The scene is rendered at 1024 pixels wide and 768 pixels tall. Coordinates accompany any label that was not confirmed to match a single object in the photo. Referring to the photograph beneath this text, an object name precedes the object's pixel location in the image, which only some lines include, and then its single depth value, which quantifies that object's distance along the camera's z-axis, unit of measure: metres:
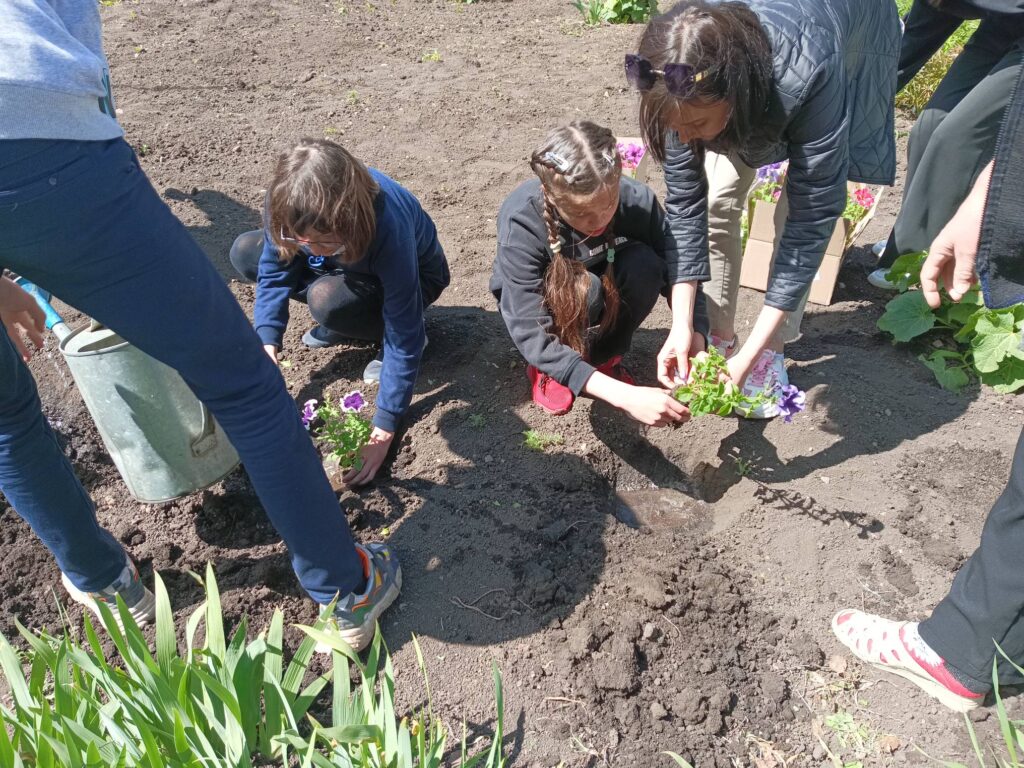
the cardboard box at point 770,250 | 3.13
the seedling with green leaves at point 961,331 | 2.78
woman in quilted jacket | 1.86
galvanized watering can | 2.05
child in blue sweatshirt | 2.19
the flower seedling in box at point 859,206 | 3.33
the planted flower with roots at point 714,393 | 2.24
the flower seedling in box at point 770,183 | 3.24
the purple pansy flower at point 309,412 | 2.50
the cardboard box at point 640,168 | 3.62
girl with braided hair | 2.23
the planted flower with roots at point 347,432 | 2.42
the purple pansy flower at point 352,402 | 2.44
